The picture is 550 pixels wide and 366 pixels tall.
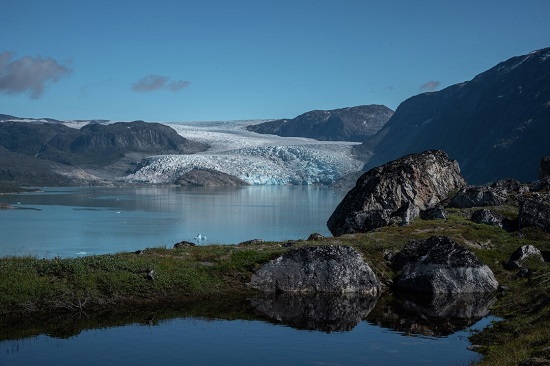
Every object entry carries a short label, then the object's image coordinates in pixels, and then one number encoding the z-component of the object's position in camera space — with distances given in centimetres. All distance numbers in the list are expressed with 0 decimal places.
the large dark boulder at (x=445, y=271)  2619
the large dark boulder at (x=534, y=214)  3356
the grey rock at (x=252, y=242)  2981
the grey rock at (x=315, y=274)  2525
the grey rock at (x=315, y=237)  3152
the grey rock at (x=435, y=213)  3566
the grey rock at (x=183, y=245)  2857
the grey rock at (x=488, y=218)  3481
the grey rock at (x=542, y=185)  4269
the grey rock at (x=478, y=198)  3969
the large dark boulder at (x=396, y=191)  3669
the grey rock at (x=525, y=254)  2898
